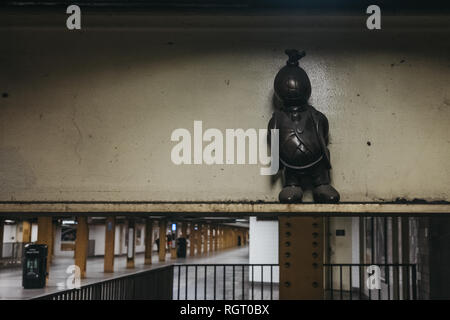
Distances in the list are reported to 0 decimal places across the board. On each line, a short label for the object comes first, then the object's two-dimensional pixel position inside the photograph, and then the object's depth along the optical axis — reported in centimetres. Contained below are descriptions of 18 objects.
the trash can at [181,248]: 2483
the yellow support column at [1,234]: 1461
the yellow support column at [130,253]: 1613
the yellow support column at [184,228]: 2683
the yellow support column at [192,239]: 2747
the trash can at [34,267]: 995
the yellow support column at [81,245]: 1199
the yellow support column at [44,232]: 1112
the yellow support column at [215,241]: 3853
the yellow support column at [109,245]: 1390
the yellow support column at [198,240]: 3025
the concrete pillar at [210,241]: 3619
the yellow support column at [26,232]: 1981
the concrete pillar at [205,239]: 3353
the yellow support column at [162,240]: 2077
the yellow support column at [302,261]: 339
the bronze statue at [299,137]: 201
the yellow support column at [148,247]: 1848
